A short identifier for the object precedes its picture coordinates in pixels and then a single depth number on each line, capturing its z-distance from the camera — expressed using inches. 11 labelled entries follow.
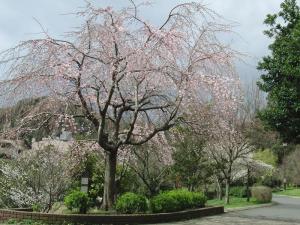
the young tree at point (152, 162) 787.4
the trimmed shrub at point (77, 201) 634.2
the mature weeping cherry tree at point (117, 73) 602.2
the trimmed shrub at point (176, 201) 695.1
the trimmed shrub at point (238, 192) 1627.7
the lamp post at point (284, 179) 2544.3
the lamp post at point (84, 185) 708.7
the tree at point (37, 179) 678.5
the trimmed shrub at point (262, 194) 1336.1
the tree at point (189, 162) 1128.2
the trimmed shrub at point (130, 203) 643.5
